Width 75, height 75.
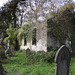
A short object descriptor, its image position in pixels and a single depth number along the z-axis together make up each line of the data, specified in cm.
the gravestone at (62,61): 413
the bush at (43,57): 925
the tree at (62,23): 1143
